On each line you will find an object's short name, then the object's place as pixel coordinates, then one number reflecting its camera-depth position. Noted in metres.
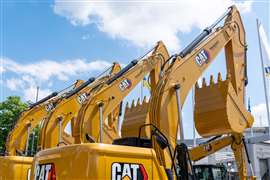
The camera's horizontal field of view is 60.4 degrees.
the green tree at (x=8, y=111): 14.46
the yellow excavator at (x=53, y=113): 7.33
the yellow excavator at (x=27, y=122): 8.08
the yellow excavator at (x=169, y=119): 2.98
